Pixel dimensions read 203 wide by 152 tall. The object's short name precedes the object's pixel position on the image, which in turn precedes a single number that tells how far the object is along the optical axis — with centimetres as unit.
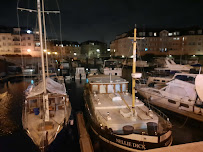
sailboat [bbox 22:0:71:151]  943
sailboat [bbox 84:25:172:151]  848
